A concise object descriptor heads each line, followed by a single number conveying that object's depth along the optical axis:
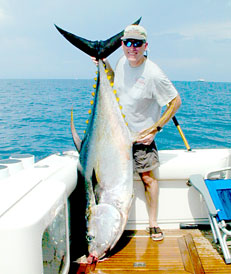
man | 2.21
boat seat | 2.08
